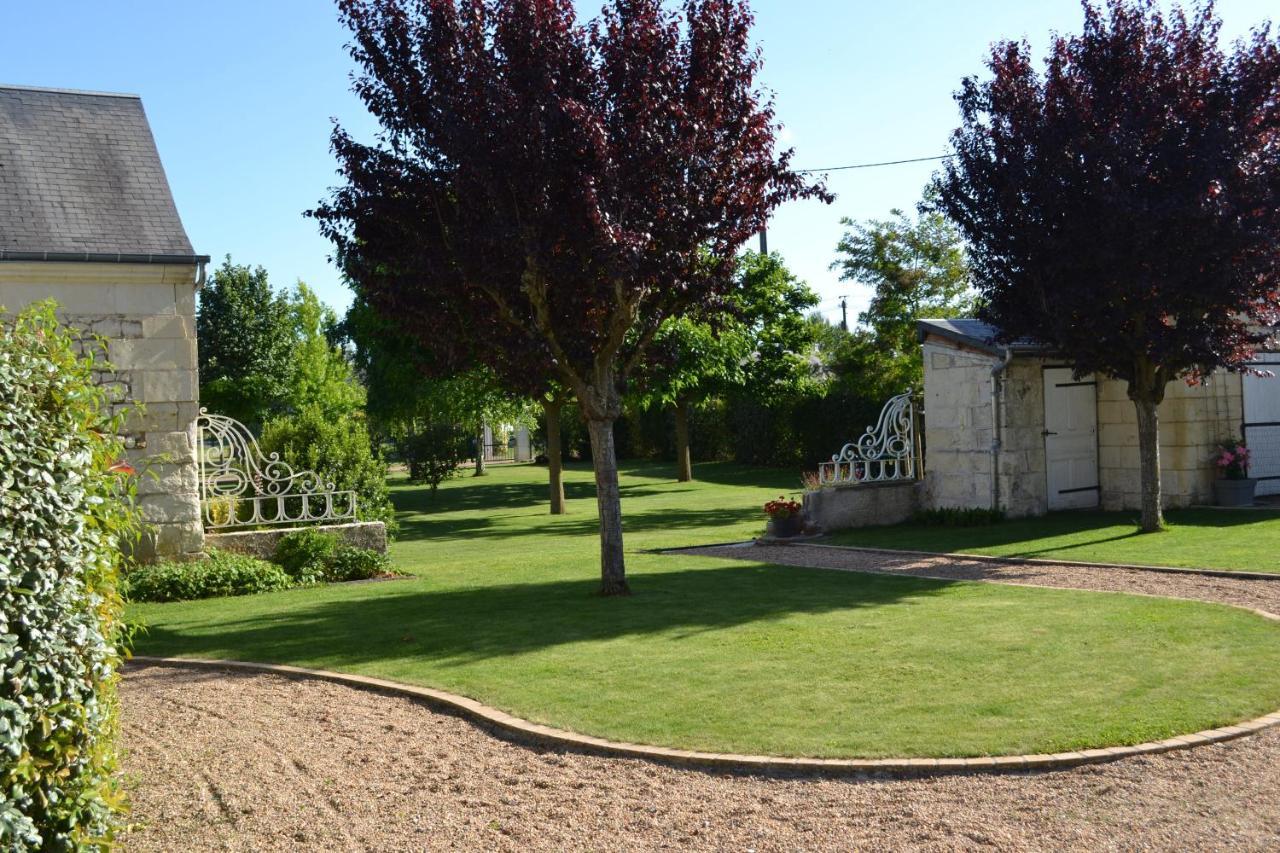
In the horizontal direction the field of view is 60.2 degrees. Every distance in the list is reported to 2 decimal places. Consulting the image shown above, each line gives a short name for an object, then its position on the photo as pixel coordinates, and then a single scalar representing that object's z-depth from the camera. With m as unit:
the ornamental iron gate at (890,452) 16.67
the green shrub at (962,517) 16.02
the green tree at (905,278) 26.00
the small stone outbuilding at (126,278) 11.45
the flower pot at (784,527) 15.62
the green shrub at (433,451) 29.17
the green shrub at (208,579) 11.33
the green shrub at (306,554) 12.49
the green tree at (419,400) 24.12
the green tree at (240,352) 43.31
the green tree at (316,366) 43.38
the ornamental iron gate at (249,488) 12.62
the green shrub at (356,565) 12.77
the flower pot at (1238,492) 16.53
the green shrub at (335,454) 14.11
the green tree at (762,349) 28.58
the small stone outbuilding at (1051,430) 16.11
